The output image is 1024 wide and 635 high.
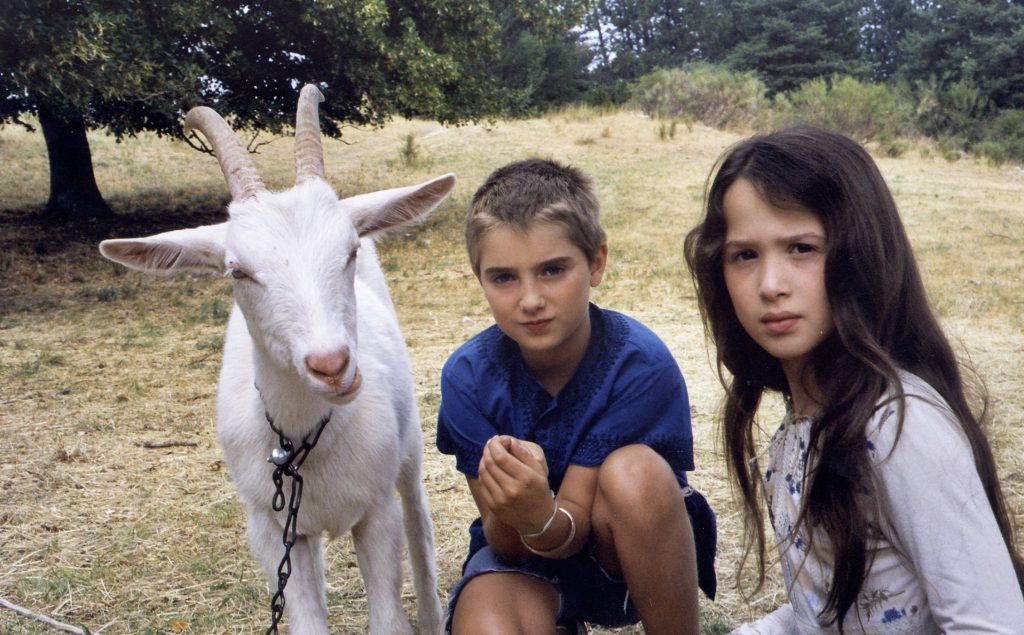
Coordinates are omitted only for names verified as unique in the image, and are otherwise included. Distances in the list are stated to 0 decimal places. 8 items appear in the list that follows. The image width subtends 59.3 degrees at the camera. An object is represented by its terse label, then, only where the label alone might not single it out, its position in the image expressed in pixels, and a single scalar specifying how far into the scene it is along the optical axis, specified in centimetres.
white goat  235
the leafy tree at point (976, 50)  2638
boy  210
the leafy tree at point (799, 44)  3319
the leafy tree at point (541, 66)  3164
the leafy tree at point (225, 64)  824
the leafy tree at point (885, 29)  4325
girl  166
